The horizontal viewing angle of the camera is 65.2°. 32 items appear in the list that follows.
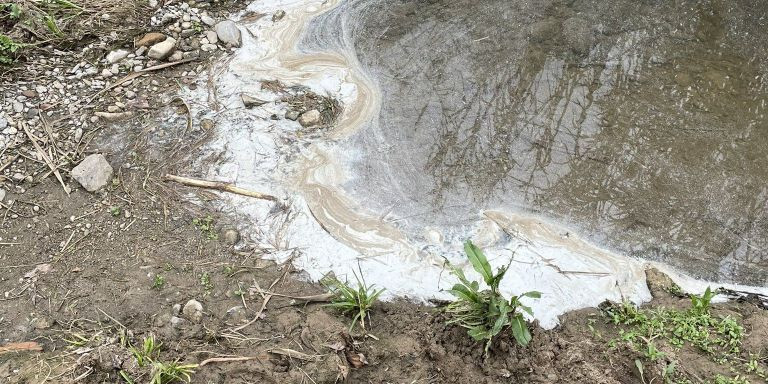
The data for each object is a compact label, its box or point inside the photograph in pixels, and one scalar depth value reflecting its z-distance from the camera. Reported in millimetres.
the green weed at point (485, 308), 2548
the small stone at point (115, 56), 3797
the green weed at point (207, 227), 3117
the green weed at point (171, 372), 2402
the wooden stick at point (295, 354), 2574
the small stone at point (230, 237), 3098
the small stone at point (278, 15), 4234
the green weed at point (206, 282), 2894
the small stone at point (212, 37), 4020
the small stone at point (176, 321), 2703
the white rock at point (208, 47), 3982
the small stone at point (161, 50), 3842
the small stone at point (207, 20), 4102
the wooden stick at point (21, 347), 2564
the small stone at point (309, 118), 3607
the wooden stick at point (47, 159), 3232
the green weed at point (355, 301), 2771
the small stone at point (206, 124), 3562
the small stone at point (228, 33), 4023
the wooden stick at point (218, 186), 3289
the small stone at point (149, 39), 3896
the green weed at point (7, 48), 3580
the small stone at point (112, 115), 3537
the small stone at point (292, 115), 3640
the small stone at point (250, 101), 3684
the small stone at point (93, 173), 3209
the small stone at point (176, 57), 3891
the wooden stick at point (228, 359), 2533
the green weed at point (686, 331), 2670
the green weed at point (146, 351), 2447
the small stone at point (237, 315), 2770
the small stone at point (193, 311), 2748
